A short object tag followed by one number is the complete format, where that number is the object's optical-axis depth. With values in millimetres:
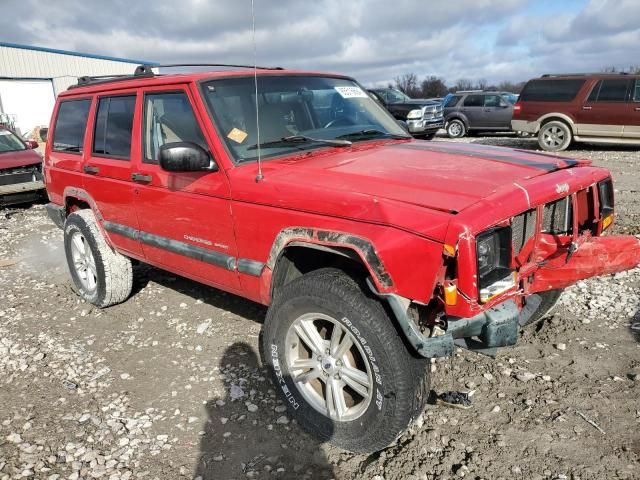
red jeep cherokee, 2316
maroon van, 12336
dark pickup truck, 16500
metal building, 24875
